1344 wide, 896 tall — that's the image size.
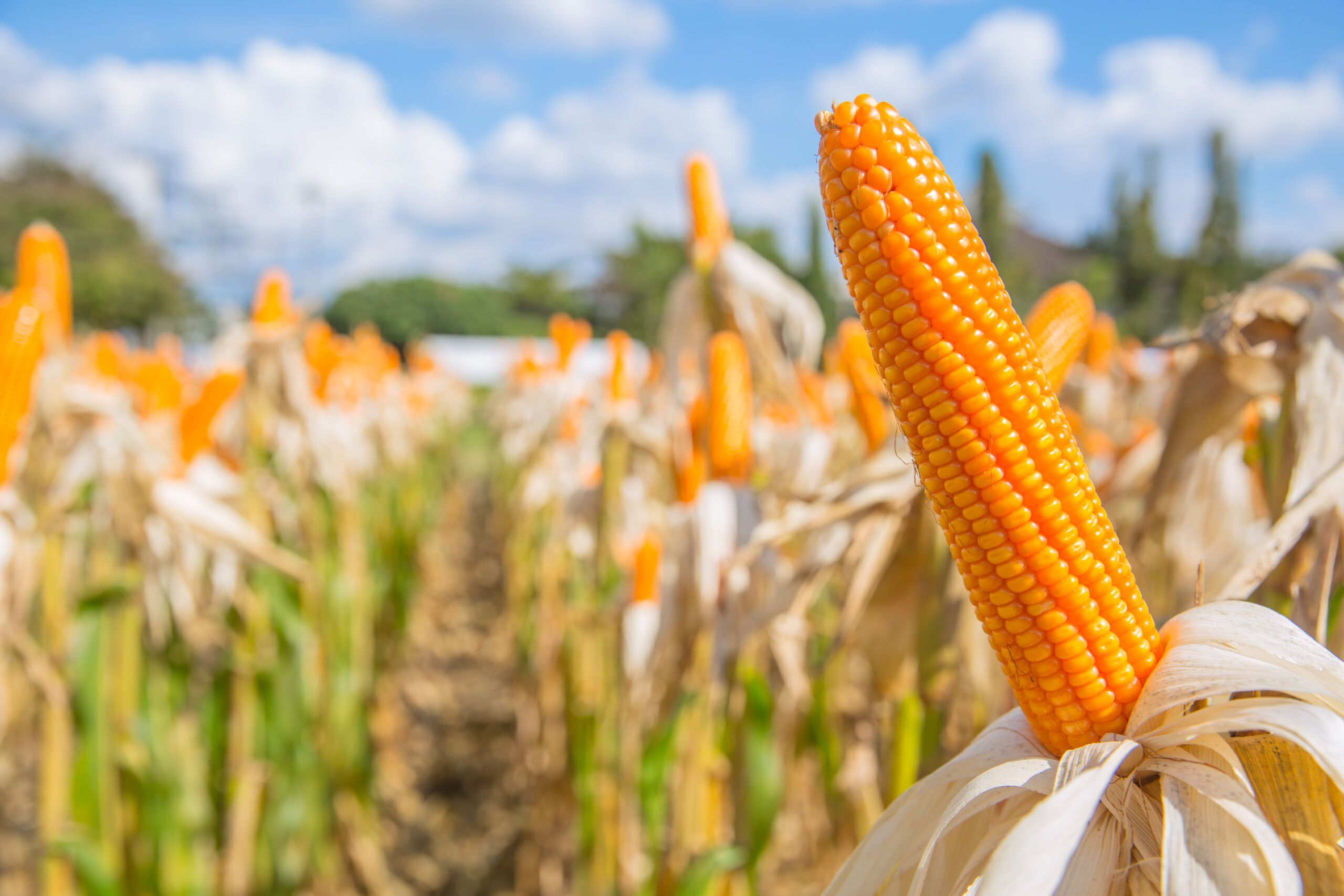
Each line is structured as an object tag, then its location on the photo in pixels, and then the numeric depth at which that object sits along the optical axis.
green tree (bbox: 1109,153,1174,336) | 32.33
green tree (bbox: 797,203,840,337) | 19.14
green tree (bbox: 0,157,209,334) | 31.64
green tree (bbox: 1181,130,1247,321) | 26.55
